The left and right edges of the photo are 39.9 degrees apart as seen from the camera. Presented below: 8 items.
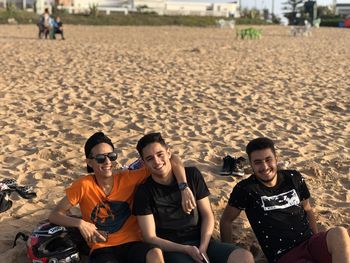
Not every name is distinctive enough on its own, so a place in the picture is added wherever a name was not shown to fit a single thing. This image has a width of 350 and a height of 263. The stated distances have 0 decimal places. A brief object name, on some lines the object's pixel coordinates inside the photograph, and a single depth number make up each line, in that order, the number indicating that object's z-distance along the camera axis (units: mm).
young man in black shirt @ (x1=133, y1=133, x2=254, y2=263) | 3002
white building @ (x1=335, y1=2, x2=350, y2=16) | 81875
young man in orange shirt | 3062
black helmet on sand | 3094
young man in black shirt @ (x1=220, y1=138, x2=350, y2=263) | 3100
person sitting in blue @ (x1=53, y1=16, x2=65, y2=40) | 22603
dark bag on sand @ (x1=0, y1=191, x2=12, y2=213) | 4030
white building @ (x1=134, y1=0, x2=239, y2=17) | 60875
